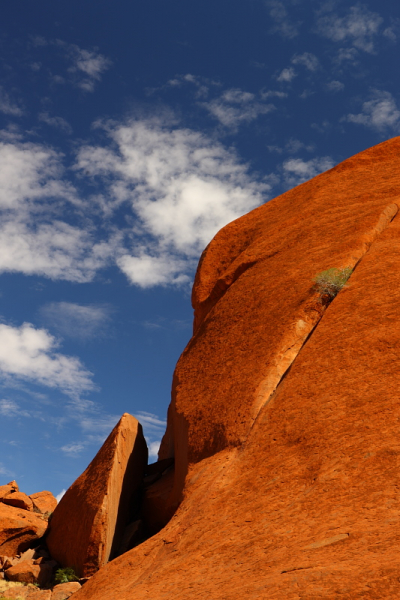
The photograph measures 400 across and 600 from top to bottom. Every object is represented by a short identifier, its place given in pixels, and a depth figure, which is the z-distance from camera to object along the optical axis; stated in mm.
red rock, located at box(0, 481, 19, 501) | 21091
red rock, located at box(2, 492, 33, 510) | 20109
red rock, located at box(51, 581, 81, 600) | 12766
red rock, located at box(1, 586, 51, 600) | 12887
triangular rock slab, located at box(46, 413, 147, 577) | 14391
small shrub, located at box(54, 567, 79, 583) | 14250
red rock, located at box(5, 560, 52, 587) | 15062
